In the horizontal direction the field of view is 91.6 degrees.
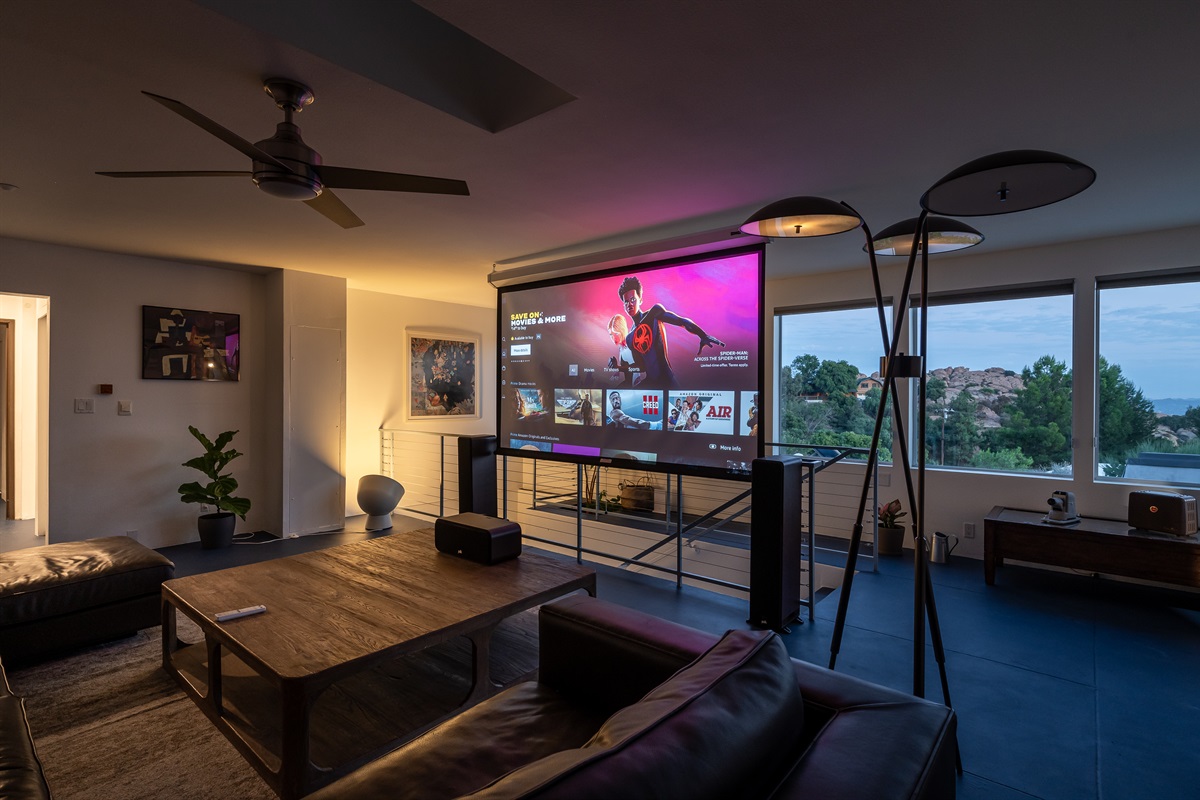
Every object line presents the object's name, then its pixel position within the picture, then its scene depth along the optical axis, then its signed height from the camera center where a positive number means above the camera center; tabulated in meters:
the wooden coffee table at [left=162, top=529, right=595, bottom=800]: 1.79 -0.81
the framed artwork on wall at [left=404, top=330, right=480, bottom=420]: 6.61 +0.27
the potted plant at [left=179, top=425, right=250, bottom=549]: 4.75 -0.79
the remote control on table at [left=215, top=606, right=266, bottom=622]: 2.09 -0.79
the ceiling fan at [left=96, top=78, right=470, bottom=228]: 2.00 +0.81
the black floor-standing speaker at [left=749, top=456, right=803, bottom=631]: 3.20 -0.78
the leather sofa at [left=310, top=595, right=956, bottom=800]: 0.77 -0.57
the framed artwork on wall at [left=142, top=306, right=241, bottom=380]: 4.79 +0.45
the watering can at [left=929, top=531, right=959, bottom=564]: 4.64 -1.19
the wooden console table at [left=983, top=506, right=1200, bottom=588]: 3.49 -0.94
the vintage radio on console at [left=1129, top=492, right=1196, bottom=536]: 3.58 -0.69
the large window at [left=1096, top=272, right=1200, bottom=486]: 4.04 +0.15
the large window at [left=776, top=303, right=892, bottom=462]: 5.46 +0.22
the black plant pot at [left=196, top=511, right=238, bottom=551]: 4.77 -1.09
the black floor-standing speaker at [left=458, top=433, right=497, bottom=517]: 5.03 -0.67
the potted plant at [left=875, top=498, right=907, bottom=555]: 4.88 -1.12
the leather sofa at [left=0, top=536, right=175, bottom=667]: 2.64 -0.95
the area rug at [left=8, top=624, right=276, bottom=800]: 1.92 -1.28
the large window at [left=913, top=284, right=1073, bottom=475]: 4.50 +0.15
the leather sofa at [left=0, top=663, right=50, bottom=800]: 1.27 -0.86
